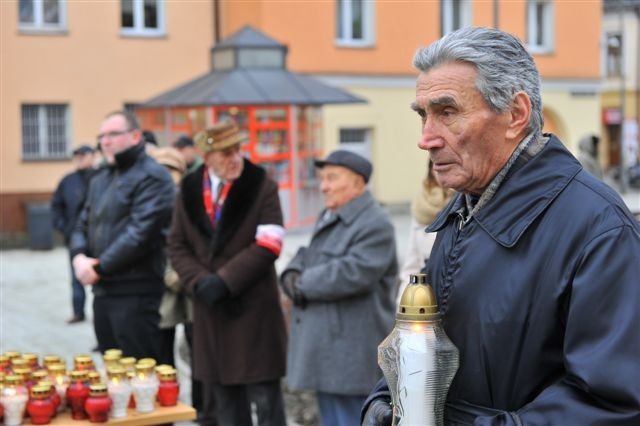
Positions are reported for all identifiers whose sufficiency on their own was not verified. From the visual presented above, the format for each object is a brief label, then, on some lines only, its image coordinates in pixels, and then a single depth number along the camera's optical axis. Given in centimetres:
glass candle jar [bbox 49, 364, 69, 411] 721
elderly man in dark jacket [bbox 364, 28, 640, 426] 300
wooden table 691
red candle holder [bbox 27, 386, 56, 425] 679
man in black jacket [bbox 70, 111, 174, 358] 935
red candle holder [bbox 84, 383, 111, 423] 680
